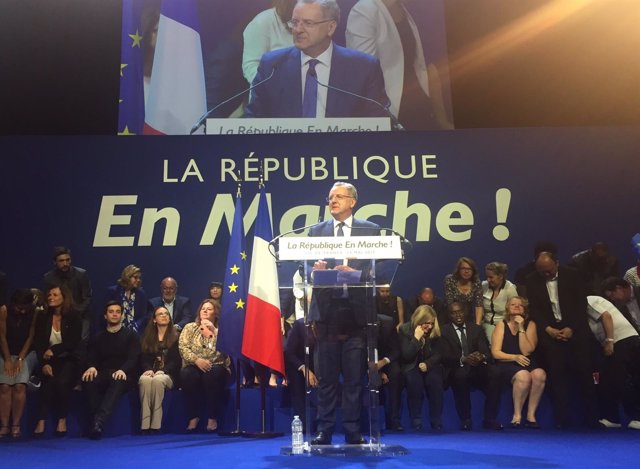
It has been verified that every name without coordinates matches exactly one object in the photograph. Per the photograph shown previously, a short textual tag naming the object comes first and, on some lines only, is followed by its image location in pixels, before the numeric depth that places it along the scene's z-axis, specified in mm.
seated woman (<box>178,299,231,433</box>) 5844
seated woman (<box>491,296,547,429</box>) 5754
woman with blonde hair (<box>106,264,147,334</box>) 6895
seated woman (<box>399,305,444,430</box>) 5781
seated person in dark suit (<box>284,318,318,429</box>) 5570
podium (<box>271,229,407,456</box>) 3809
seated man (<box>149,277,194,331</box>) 6992
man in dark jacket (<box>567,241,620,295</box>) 7332
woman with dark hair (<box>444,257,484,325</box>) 6609
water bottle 4105
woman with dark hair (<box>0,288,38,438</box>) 5590
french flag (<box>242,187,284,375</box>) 5465
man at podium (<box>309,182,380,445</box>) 3973
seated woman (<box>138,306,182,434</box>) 5750
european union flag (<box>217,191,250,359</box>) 5660
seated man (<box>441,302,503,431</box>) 5797
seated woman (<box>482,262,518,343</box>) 6578
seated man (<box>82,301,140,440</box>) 5781
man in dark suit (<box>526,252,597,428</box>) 5855
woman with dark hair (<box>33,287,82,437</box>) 5680
